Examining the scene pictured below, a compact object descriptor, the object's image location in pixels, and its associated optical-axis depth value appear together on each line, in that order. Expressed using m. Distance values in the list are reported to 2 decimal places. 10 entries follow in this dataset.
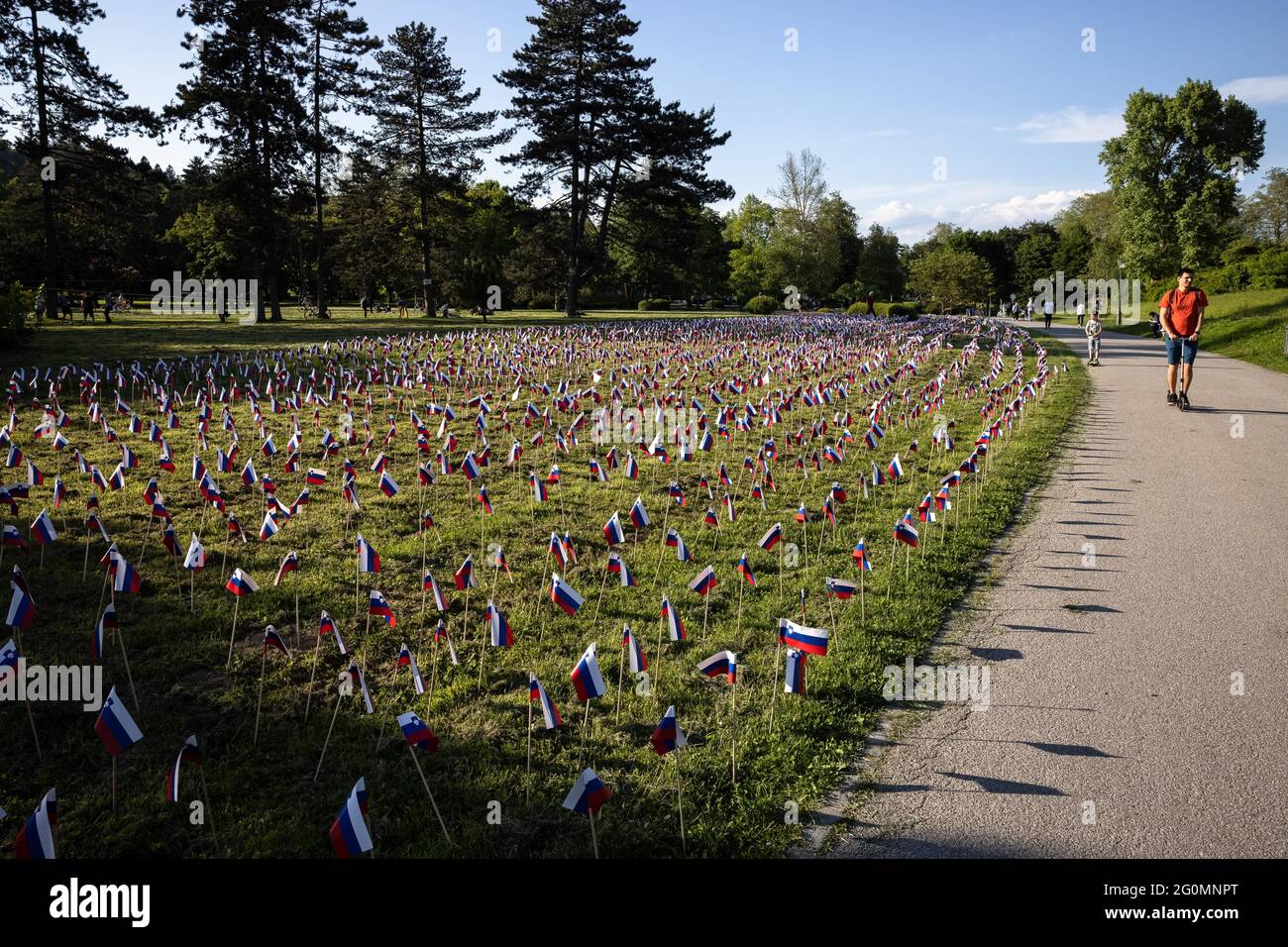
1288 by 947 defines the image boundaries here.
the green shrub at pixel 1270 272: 37.28
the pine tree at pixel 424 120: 39.66
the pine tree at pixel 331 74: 36.86
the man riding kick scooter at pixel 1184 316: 12.20
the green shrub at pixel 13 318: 19.45
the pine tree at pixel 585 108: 39.19
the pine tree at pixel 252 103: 31.08
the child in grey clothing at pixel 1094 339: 21.42
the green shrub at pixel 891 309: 51.72
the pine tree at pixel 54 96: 27.34
